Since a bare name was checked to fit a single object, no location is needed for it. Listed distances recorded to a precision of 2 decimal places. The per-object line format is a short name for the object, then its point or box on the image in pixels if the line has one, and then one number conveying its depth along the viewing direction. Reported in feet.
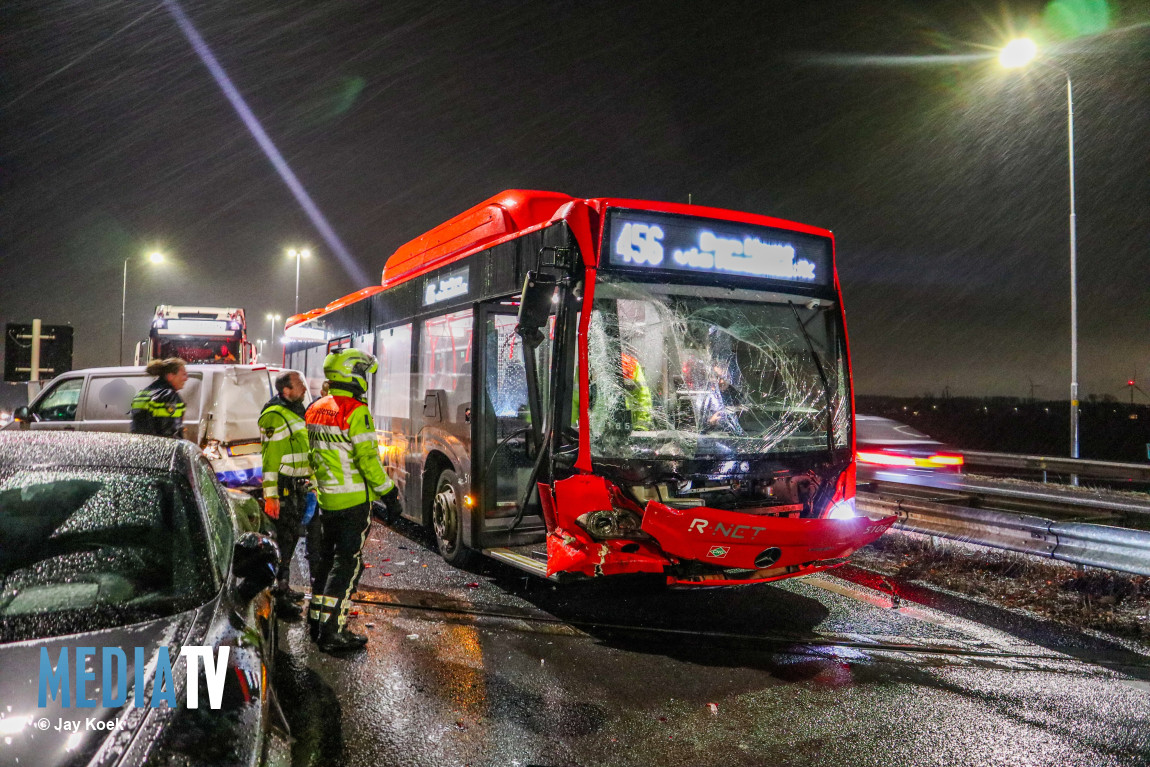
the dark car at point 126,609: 6.60
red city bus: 16.90
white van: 30.04
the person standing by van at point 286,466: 19.40
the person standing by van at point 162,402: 21.89
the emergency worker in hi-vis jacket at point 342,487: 16.20
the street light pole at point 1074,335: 53.62
